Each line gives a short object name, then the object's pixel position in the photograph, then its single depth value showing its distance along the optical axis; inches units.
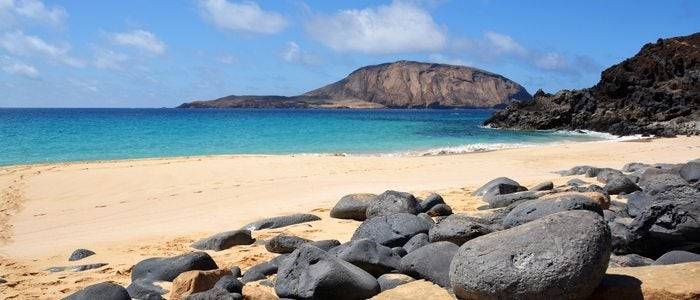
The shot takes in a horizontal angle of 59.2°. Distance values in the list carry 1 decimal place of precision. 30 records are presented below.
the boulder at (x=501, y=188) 417.4
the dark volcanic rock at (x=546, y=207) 260.5
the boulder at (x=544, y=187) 414.0
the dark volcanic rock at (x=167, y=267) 240.2
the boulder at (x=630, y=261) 216.5
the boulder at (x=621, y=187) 395.2
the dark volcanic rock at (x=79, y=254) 308.0
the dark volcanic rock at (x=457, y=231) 245.4
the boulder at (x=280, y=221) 362.3
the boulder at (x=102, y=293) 205.3
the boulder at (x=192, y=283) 210.4
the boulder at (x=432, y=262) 208.4
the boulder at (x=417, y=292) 193.9
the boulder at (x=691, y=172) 405.5
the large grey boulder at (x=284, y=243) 285.7
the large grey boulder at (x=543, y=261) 165.5
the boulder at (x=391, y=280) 210.4
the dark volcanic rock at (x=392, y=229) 266.9
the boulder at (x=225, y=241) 307.4
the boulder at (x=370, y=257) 224.0
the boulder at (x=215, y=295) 195.0
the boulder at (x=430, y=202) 366.3
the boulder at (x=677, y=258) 209.8
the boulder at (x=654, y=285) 170.6
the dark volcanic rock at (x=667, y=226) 223.5
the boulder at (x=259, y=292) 204.5
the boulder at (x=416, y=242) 250.7
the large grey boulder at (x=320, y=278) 197.6
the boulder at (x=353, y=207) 375.2
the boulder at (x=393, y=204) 345.1
